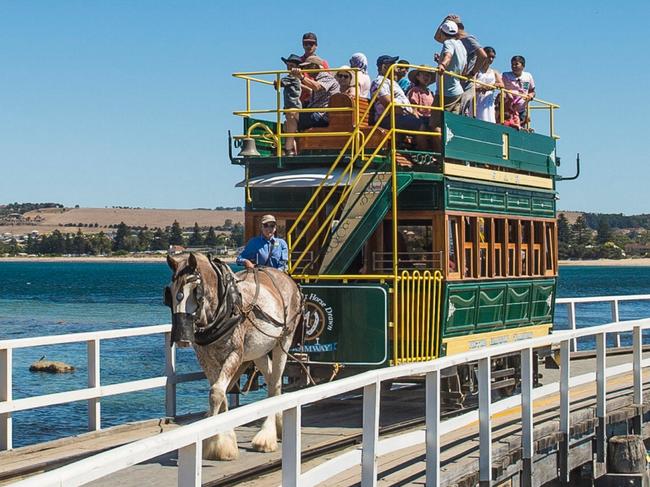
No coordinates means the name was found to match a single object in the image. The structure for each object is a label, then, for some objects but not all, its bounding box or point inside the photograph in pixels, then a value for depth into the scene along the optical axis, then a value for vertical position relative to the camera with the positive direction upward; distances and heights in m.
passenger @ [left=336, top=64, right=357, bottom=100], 15.56 +2.21
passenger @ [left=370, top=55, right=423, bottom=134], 15.12 +1.85
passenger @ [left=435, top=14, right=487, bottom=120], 16.02 +2.58
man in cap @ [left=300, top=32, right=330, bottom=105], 16.22 +2.74
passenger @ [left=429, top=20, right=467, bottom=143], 15.41 +2.39
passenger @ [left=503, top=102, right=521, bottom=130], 17.84 +2.04
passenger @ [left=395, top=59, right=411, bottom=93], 16.53 +2.43
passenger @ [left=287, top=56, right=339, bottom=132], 15.64 +2.18
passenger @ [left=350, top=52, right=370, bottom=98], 15.78 +2.40
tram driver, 13.27 +0.15
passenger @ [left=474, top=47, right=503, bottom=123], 16.69 +2.15
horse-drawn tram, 13.96 +0.38
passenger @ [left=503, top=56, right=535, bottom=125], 18.26 +2.60
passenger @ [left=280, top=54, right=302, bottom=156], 15.66 +2.08
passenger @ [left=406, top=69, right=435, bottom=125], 15.86 +2.14
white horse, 11.02 -0.52
